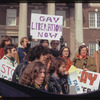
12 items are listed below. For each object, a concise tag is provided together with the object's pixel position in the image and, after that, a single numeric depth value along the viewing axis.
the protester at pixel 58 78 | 3.24
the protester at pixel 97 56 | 6.15
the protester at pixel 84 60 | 5.20
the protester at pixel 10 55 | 4.76
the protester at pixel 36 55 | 3.89
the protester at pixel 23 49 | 5.55
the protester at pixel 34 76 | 2.89
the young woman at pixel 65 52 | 5.25
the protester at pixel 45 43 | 5.85
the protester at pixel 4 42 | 5.60
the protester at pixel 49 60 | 3.91
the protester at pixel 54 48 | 6.01
